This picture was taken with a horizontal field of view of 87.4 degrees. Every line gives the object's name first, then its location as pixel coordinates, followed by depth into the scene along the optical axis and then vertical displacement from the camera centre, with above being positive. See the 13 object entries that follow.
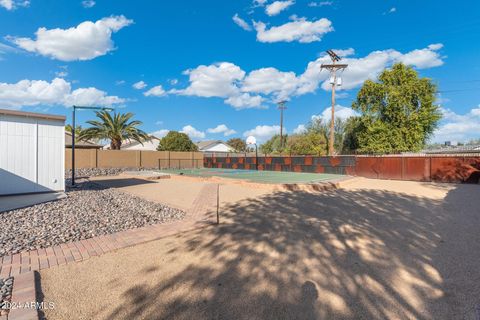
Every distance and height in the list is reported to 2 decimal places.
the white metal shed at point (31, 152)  7.11 +0.08
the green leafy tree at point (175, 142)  37.84 +2.14
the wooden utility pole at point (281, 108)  37.89 +7.55
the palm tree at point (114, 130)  24.83 +2.61
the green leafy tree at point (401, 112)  25.06 +4.68
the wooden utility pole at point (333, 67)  22.72 +8.30
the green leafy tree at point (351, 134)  30.00 +2.88
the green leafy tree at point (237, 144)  64.63 +3.29
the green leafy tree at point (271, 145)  43.62 +2.19
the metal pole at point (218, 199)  5.48 -1.35
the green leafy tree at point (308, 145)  29.33 +1.44
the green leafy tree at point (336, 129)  36.53 +4.16
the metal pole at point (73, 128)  11.20 +1.20
